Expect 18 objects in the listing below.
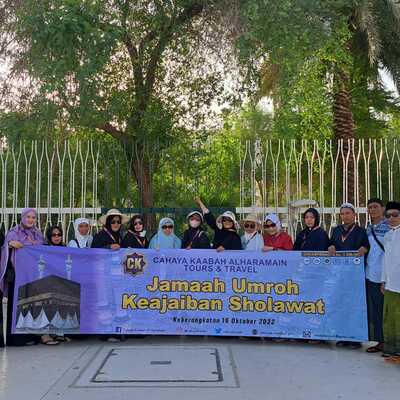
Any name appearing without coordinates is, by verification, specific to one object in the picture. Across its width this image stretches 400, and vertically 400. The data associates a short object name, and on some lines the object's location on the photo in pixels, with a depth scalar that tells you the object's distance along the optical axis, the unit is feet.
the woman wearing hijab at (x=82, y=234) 24.08
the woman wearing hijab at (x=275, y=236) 22.82
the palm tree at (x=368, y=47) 39.24
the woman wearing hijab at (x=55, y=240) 22.26
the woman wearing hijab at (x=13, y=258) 21.65
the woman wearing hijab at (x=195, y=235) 23.18
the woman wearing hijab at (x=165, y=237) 23.59
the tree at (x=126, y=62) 27.58
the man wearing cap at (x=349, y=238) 21.44
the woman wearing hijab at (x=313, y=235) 22.21
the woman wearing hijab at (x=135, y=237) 22.97
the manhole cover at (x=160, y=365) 16.57
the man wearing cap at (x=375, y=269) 20.77
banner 21.43
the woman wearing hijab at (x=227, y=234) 22.80
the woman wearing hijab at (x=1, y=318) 21.50
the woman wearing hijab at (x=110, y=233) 22.81
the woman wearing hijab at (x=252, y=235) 23.35
